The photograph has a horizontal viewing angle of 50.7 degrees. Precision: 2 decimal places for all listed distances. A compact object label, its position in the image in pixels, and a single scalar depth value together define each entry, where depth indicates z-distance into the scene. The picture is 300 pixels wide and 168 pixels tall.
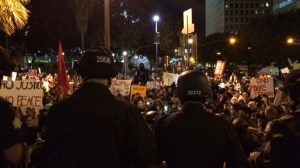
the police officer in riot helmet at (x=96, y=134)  2.08
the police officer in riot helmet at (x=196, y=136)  2.41
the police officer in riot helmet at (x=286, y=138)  2.14
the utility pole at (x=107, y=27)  11.12
